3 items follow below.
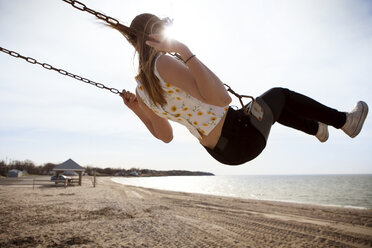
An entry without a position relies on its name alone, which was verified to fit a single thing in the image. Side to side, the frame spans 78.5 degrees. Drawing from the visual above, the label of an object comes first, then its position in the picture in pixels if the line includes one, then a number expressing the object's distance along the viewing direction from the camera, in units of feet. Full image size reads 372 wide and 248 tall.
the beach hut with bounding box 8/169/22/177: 193.98
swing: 5.71
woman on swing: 5.12
